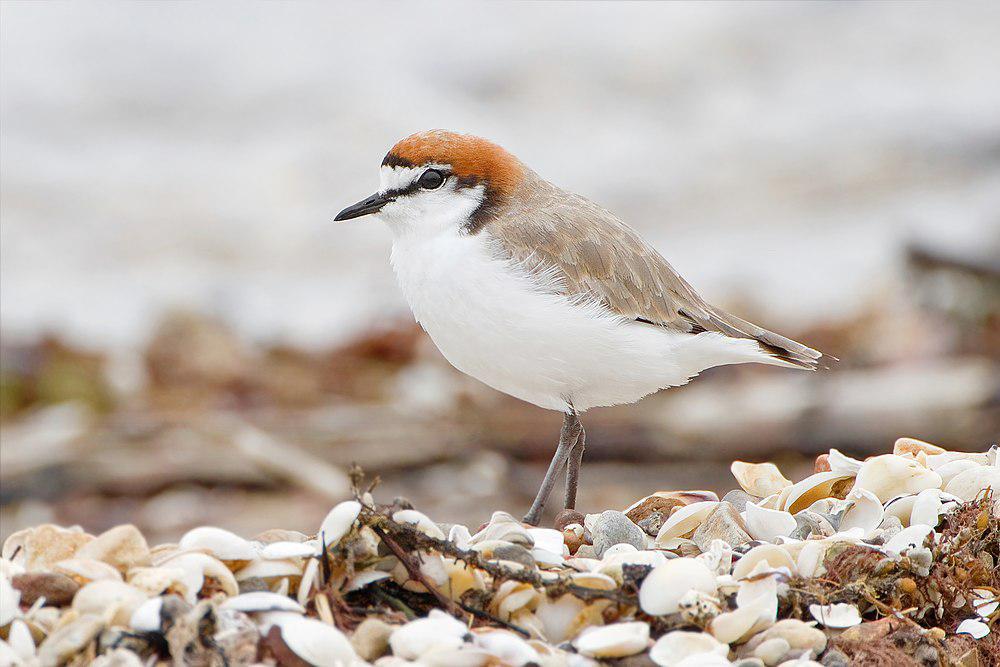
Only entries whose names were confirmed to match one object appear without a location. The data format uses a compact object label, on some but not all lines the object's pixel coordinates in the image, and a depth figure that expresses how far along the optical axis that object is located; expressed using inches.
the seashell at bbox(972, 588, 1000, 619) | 173.8
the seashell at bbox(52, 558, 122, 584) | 151.9
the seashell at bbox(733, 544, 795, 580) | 172.2
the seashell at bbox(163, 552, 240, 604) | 153.4
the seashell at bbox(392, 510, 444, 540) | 162.2
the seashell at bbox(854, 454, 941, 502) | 203.0
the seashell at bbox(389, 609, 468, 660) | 146.3
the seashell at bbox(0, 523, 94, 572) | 165.5
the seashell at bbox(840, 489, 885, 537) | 193.5
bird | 229.1
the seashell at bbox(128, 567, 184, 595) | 150.0
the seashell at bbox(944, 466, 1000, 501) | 200.2
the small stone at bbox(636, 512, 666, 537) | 202.8
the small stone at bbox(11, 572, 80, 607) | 149.8
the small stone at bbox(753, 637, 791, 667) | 157.6
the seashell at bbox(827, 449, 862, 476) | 211.2
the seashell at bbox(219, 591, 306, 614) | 147.9
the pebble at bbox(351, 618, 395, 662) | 149.5
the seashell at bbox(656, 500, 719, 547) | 196.2
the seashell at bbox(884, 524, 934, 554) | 175.9
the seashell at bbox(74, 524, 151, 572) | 159.0
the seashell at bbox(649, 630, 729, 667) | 151.6
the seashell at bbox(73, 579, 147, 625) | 142.0
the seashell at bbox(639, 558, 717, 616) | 159.8
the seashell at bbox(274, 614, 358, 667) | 143.0
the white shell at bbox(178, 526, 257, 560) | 160.6
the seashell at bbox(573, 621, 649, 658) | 150.0
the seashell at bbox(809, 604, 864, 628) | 164.7
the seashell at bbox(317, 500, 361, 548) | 158.2
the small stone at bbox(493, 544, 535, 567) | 168.7
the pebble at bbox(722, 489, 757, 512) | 215.8
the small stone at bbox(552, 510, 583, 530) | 213.5
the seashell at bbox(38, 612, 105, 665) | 138.7
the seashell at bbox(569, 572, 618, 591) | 162.1
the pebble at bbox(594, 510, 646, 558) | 194.2
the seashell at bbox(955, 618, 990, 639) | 168.6
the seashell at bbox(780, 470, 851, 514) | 208.8
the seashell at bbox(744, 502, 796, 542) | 191.2
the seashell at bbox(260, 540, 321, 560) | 158.7
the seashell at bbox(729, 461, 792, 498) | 225.1
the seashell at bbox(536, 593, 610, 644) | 162.6
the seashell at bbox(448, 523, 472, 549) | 175.2
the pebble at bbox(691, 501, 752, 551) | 189.2
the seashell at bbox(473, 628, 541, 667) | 145.6
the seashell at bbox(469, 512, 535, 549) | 175.9
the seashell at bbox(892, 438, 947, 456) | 229.9
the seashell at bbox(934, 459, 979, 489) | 209.0
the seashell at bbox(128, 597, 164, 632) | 139.1
